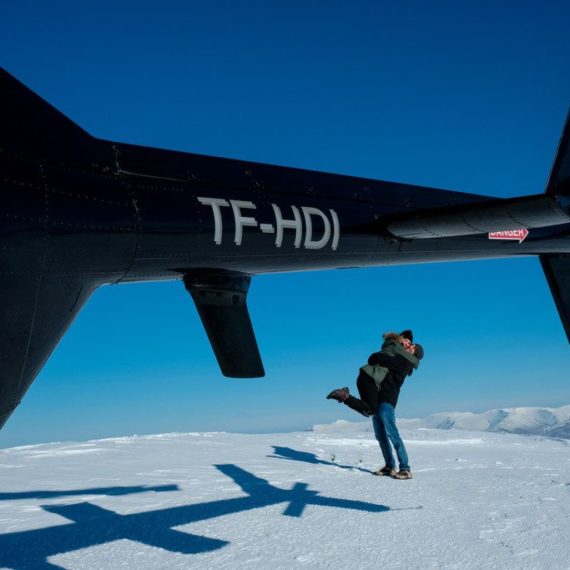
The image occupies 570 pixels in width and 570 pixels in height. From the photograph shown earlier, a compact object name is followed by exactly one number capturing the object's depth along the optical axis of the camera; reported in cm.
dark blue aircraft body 347
